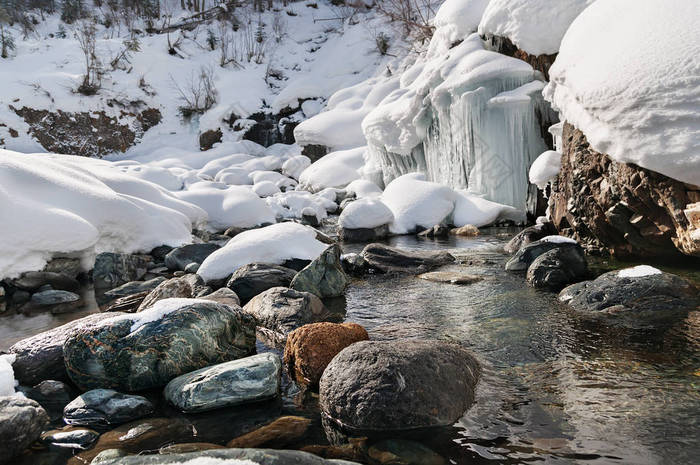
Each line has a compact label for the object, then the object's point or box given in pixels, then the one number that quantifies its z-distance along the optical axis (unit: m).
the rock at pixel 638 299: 4.21
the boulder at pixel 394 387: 2.66
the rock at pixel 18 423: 2.49
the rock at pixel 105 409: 2.93
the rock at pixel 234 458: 2.02
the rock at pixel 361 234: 10.17
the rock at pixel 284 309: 4.47
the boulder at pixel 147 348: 3.34
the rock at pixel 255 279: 5.74
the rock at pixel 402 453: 2.35
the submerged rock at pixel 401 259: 7.00
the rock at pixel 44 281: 6.50
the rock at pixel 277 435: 2.58
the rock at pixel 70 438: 2.65
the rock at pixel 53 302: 5.93
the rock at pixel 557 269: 5.52
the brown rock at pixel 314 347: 3.36
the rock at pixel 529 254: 6.31
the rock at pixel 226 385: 3.03
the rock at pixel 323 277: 5.69
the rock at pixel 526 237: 7.70
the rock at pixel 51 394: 3.24
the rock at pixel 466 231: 9.73
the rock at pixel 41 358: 3.59
